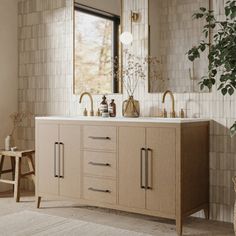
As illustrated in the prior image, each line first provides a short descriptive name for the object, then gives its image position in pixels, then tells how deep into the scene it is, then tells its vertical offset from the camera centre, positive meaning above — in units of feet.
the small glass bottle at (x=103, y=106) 12.44 +0.15
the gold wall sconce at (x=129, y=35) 12.63 +2.34
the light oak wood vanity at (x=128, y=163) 10.14 -1.39
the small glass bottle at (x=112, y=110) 12.67 +0.03
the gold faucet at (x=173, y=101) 11.84 +0.29
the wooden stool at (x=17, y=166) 13.50 -1.83
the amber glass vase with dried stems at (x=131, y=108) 12.10 +0.09
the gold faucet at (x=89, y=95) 13.52 +0.46
